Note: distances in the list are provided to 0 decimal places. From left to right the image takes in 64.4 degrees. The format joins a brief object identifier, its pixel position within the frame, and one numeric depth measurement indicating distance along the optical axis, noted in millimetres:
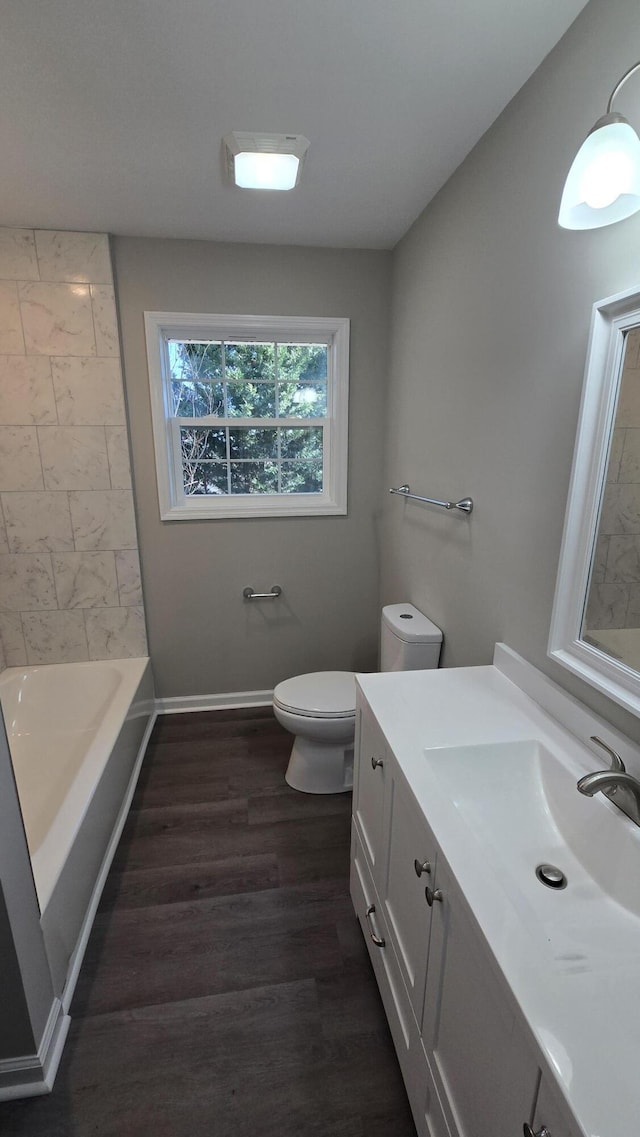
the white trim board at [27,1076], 1175
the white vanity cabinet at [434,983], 691
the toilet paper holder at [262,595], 2693
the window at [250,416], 2465
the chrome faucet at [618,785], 896
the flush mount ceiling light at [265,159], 1514
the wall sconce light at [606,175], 850
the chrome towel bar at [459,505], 1686
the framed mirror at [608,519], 1021
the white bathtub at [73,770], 1391
